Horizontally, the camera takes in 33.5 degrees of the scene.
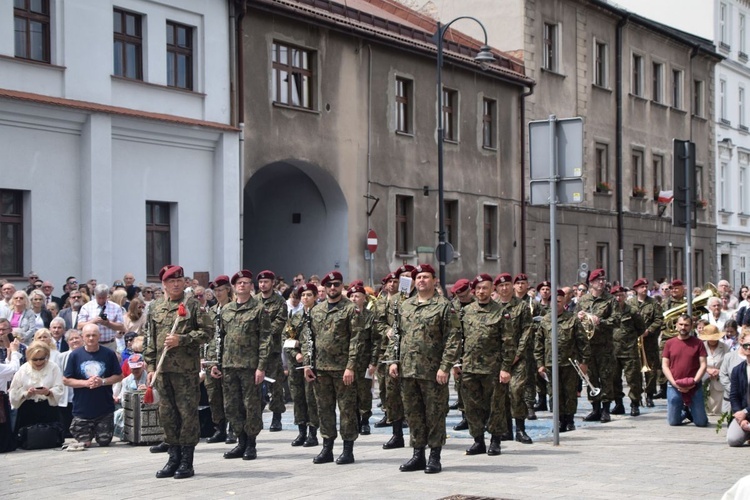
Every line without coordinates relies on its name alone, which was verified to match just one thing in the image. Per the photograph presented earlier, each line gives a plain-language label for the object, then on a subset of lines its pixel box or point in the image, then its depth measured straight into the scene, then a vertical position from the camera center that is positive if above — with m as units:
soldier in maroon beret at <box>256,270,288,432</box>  14.66 -0.73
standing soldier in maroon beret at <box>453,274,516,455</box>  13.15 -1.22
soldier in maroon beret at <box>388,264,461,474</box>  12.01 -1.08
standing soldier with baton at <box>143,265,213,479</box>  11.90 -1.05
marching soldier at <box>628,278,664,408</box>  19.12 -1.17
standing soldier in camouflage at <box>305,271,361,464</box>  12.73 -1.16
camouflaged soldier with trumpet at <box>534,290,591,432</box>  15.48 -1.30
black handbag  14.39 -2.11
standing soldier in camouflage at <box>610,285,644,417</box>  17.64 -1.48
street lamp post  30.09 +2.48
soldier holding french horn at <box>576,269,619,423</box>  16.72 -1.17
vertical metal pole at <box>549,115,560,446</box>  13.57 -0.33
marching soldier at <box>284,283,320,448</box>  13.89 -1.54
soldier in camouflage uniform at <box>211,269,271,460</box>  13.02 -1.17
